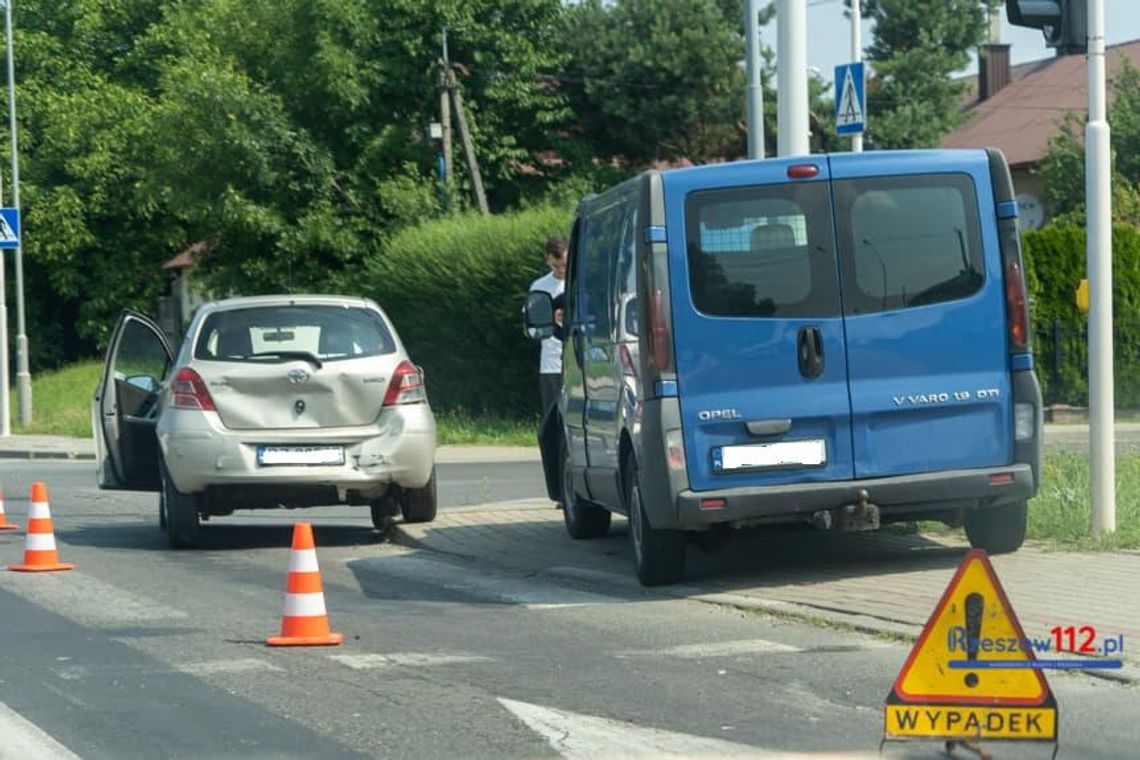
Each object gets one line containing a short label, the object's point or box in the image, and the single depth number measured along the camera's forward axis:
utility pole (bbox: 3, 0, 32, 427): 37.12
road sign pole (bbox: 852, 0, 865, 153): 33.69
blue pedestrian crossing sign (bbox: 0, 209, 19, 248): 33.75
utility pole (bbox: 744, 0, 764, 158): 23.59
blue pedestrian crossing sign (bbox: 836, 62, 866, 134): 24.75
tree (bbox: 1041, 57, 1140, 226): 46.44
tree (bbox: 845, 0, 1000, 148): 45.59
